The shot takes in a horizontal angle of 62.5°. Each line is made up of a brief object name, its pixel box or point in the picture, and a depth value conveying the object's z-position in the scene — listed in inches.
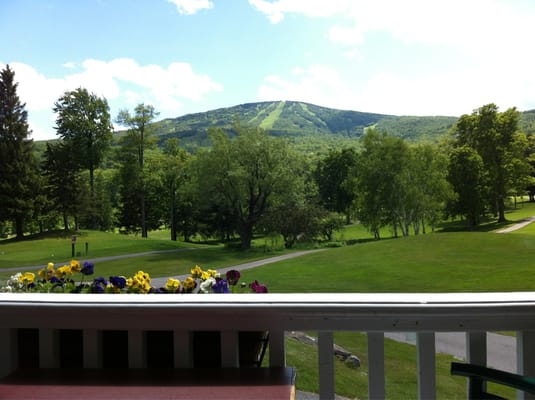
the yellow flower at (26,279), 66.9
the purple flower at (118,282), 56.7
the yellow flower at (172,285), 55.0
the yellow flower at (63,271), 69.4
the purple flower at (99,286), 60.1
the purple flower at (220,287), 55.1
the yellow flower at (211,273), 64.6
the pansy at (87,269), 78.7
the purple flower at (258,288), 53.9
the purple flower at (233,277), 67.0
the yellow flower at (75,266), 68.7
